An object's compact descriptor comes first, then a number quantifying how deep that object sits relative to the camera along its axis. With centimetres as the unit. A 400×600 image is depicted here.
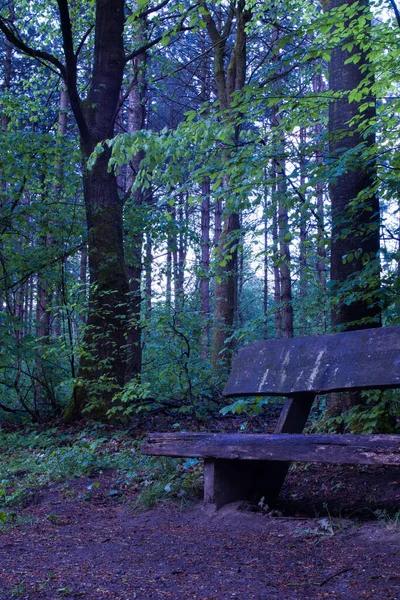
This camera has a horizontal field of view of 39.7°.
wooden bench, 372
